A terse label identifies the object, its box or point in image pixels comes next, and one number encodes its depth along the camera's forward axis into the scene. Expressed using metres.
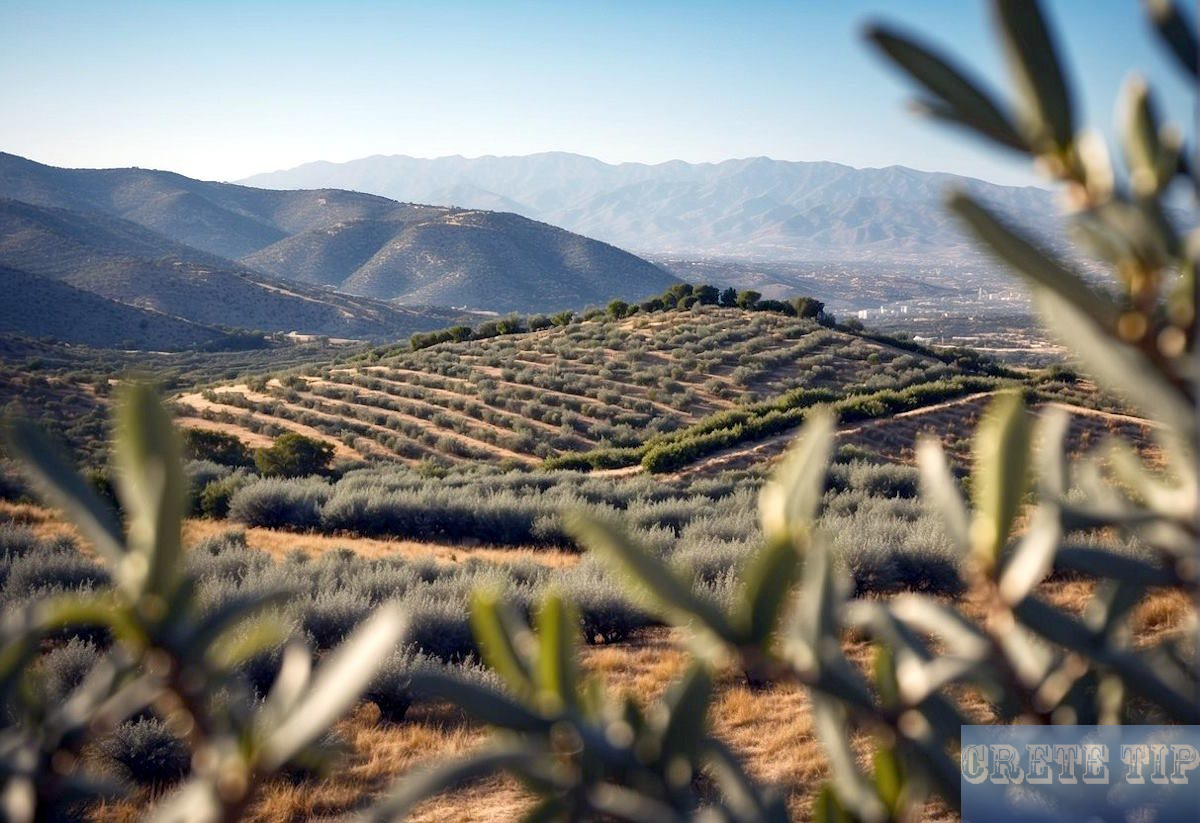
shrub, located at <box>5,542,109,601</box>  7.25
